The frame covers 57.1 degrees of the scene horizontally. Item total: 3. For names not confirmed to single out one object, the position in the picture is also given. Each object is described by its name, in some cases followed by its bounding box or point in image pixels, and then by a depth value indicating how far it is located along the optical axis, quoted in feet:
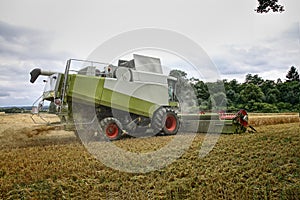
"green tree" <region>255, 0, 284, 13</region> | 22.88
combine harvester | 25.70
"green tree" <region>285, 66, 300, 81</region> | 195.86
